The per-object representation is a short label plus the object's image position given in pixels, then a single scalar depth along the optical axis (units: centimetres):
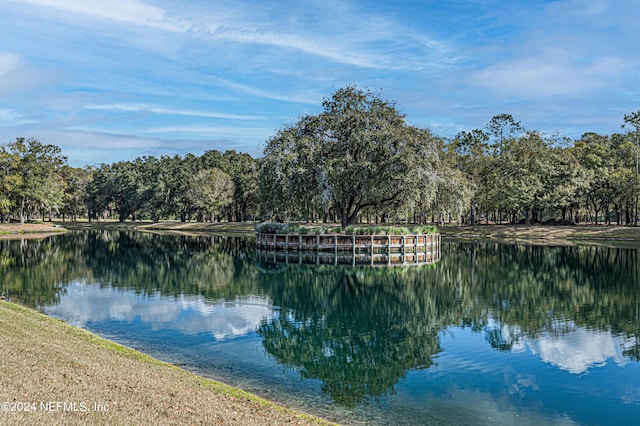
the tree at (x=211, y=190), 11250
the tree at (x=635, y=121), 9644
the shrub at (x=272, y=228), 5551
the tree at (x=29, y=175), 9769
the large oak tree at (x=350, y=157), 5303
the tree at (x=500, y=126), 10338
